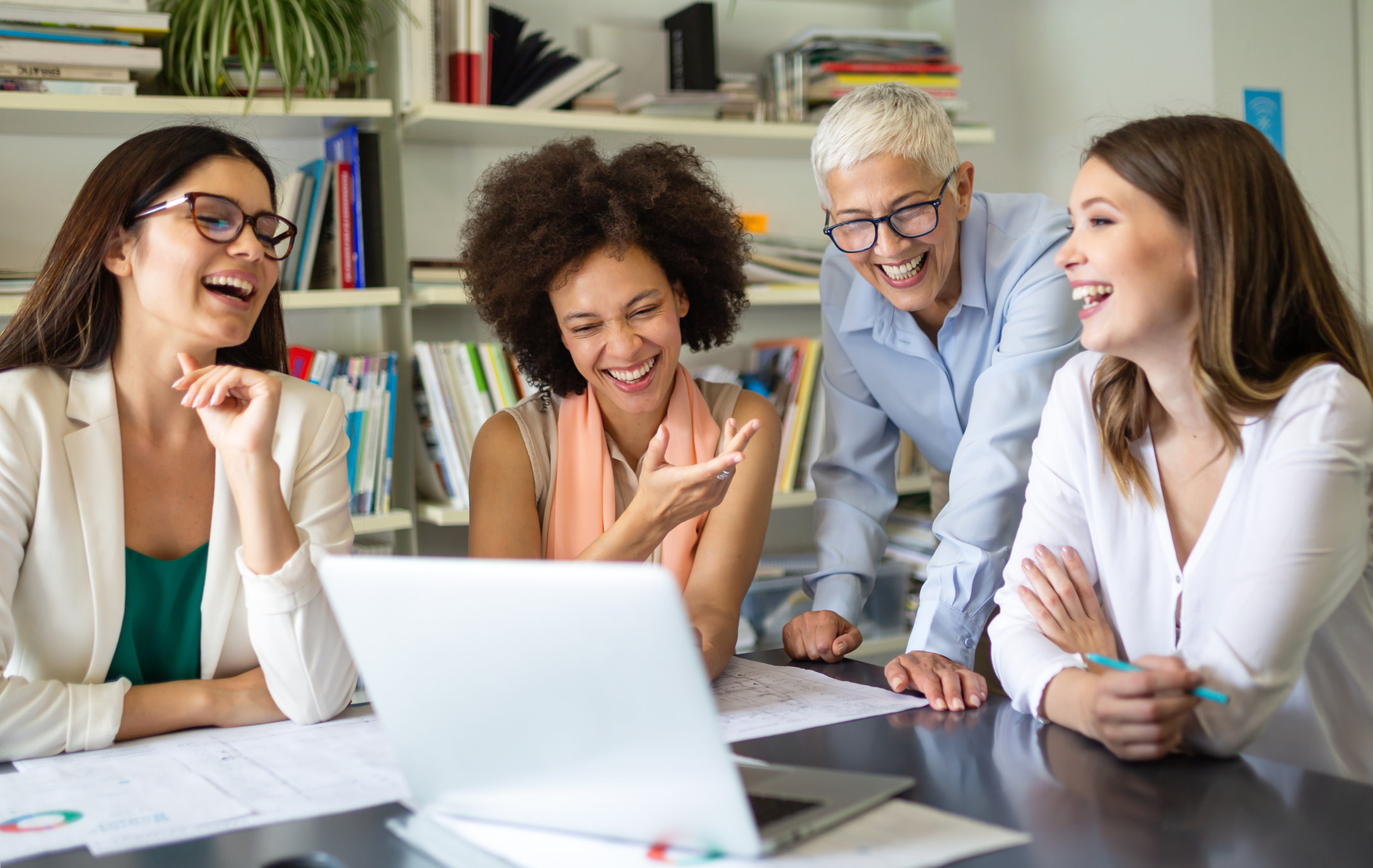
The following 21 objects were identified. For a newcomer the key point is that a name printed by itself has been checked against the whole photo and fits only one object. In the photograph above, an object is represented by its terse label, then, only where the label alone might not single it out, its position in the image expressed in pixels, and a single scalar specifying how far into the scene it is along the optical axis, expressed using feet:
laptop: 2.41
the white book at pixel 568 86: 8.33
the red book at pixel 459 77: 8.12
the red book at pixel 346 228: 7.98
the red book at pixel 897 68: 9.16
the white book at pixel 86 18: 6.95
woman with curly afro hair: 5.76
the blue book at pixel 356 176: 7.99
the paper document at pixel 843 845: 2.67
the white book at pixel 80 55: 6.98
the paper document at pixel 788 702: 4.00
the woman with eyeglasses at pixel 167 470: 4.43
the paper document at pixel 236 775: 3.09
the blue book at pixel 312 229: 7.97
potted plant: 7.38
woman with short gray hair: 5.51
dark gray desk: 2.71
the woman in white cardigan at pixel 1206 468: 3.74
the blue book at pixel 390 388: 8.05
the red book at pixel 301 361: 7.91
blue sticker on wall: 9.11
